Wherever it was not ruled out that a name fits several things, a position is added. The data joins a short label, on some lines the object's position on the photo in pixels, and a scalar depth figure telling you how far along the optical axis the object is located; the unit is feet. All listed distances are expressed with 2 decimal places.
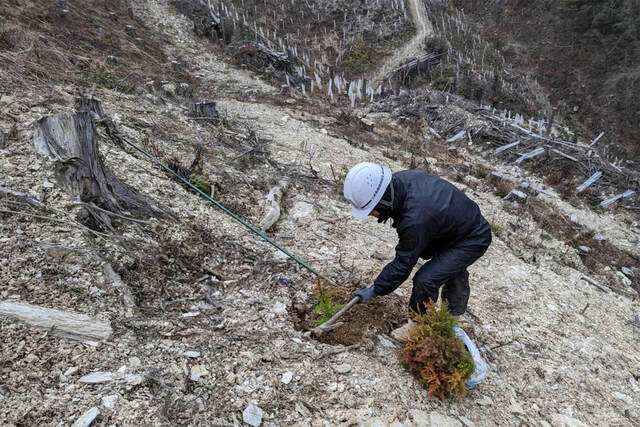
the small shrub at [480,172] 29.32
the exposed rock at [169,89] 26.59
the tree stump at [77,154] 9.36
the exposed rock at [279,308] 9.55
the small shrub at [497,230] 19.04
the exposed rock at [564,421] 8.60
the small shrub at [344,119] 35.54
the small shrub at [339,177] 18.61
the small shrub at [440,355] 7.54
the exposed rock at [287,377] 7.57
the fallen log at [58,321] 6.53
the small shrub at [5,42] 19.38
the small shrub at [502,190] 25.62
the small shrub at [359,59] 61.36
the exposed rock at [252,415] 6.59
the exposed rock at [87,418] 5.45
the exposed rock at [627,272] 20.20
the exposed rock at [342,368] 8.04
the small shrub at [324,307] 9.49
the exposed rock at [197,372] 7.02
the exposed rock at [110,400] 5.85
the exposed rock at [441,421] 7.47
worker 7.87
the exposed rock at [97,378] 6.10
